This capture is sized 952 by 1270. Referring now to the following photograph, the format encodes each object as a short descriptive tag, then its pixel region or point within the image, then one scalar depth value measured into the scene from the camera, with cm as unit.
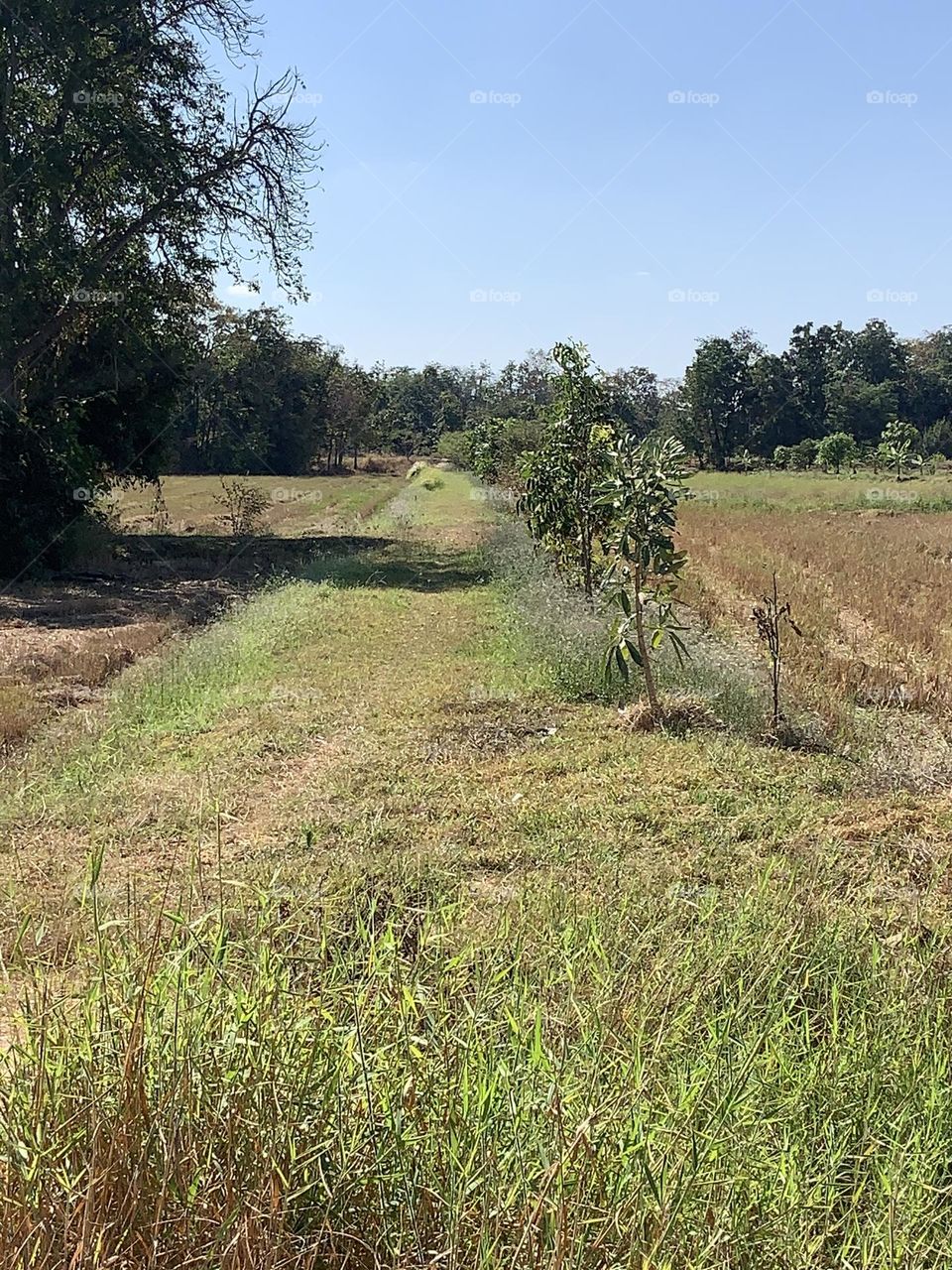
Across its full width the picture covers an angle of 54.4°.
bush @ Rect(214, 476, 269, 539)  2647
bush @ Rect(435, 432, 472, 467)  6936
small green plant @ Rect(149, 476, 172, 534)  2758
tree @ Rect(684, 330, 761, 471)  7900
